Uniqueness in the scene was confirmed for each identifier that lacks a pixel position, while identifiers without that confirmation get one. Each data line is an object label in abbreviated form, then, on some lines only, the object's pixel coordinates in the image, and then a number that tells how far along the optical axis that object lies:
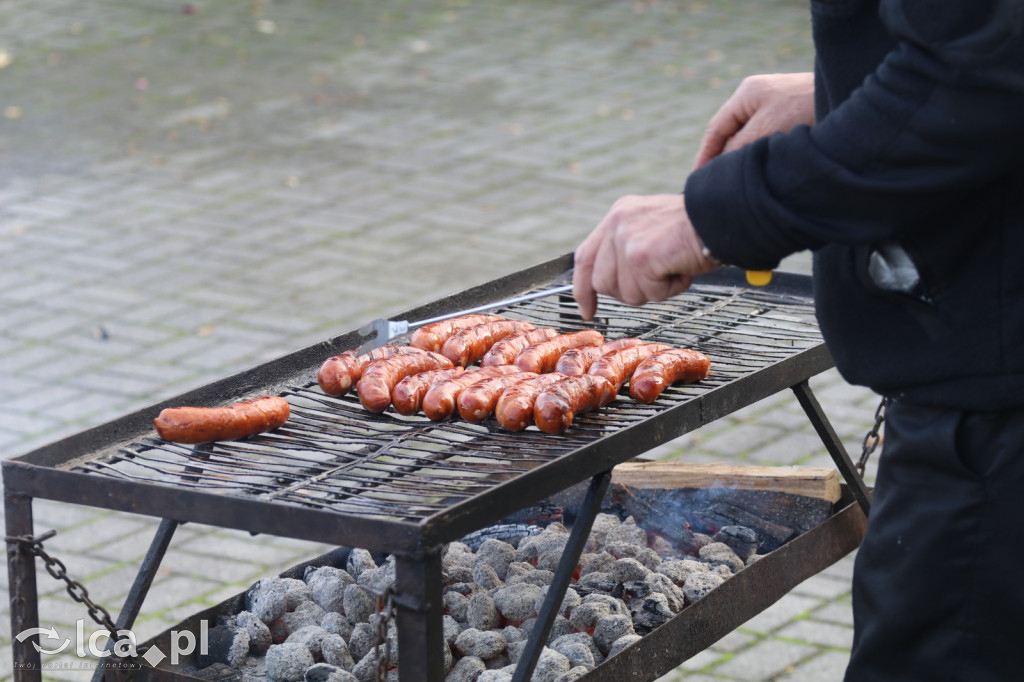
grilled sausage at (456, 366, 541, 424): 5.45
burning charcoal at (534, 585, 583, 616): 6.25
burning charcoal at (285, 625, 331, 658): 5.88
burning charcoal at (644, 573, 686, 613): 6.19
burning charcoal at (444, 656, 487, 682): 5.75
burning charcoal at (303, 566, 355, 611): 6.34
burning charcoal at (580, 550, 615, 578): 6.65
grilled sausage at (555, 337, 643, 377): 5.87
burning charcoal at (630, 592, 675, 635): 6.08
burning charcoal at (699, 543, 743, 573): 6.66
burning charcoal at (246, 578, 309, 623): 6.26
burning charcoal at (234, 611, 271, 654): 6.04
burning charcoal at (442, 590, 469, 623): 6.32
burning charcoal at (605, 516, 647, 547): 7.01
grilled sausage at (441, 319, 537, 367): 6.42
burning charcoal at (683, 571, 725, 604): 6.23
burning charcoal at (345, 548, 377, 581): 6.75
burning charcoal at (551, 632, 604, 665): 5.92
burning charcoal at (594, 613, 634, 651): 5.96
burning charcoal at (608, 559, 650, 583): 6.50
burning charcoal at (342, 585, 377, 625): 6.23
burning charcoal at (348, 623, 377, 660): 5.95
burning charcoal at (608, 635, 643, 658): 5.82
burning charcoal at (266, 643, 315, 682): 5.65
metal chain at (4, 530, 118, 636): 4.85
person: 3.31
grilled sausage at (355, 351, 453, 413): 5.65
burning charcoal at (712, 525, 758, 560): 6.81
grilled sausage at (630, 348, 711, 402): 5.61
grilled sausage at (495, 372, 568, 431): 5.33
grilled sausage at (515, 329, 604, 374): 6.09
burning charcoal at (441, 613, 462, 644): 6.07
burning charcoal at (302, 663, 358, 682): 5.55
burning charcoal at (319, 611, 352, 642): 6.07
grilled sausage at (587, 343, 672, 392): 5.69
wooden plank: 7.04
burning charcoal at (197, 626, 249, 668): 5.92
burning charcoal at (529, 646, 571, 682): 5.67
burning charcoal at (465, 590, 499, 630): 6.19
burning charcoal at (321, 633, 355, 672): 5.78
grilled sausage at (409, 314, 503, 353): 6.52
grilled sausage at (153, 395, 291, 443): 5.29
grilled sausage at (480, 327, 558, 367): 6.26
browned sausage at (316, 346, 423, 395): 5.90
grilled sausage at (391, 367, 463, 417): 5.62
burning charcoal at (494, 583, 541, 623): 6.25
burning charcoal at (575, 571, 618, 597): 6.49
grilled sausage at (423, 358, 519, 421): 5.51
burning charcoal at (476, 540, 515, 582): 6.81
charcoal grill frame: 4.24
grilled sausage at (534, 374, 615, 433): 5.24
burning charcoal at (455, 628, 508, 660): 5.90
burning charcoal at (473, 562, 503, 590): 6.60
